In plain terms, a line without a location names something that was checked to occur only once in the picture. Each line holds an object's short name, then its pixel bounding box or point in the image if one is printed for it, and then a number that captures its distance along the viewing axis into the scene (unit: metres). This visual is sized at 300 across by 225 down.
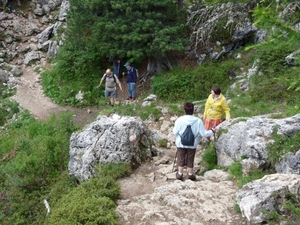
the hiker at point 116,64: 15.72
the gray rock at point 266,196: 5.36
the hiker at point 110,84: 12.80
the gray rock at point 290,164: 6.57
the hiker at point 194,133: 6.95
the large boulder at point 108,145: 8.12
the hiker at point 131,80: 14.13
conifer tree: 13.96
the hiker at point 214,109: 8.53
